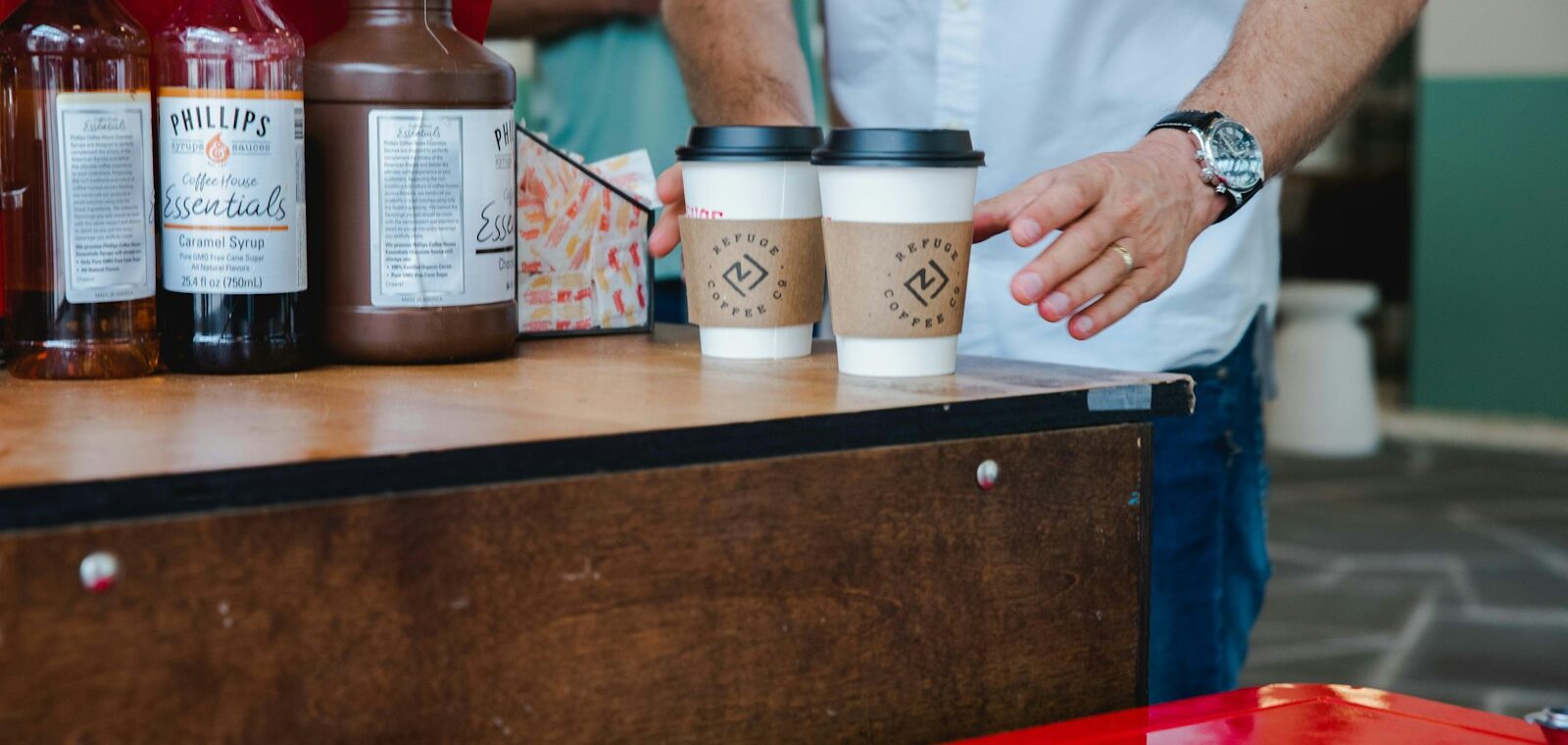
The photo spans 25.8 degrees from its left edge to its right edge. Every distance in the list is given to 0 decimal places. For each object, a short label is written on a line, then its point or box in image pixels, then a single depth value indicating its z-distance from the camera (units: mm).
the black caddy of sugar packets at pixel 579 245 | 1983
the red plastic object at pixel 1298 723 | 1614
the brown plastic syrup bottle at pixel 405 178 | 1761
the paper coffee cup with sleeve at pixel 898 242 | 1740
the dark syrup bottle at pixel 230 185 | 1722
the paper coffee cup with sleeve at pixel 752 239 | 1820
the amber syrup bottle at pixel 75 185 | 1709
